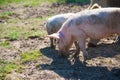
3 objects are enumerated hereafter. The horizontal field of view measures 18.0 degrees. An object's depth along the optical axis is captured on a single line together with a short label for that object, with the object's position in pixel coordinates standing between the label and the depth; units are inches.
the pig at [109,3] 402.3
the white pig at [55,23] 373.4
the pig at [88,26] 309.6
